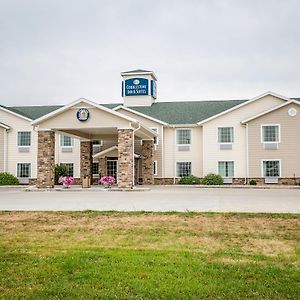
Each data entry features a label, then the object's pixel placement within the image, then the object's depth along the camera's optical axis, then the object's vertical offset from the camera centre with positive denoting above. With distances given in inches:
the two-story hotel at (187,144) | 865.3 +63.2
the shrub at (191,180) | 888.7 -43.0
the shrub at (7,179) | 913.9 -38.4
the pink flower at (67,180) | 712.2 -33.0
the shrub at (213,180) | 863.1 -42.2
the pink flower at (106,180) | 690.9 -33.5
